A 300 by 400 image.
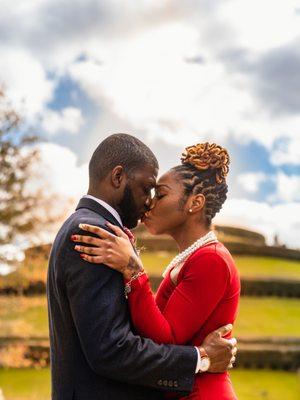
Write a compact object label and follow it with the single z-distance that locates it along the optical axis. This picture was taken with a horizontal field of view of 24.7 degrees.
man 2.82
